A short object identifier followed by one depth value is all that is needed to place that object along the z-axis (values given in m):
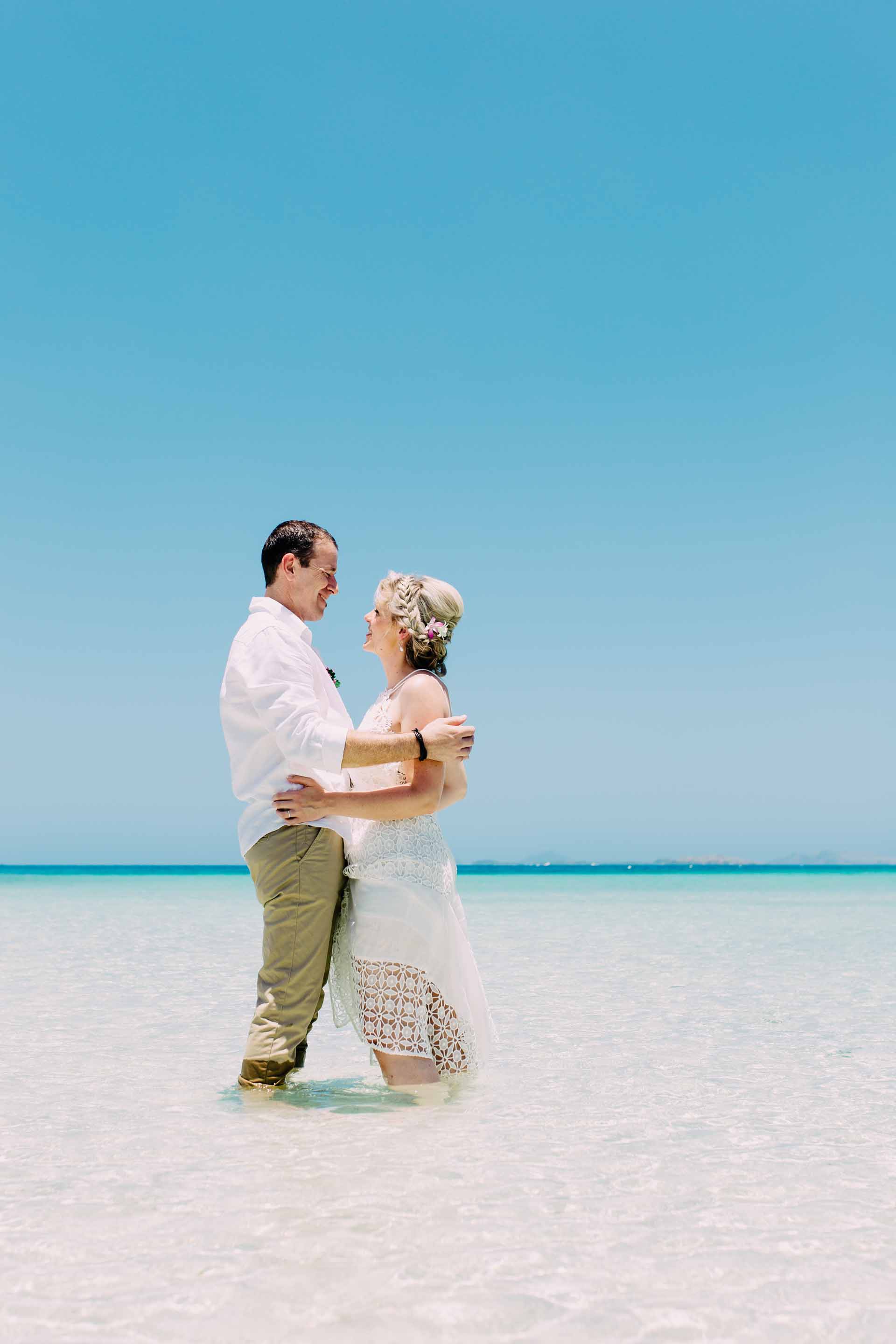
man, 4.06
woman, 4.16
